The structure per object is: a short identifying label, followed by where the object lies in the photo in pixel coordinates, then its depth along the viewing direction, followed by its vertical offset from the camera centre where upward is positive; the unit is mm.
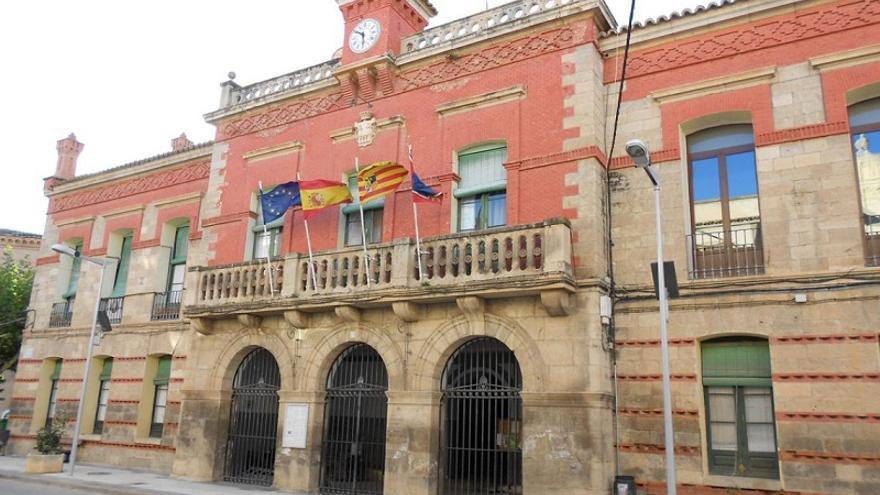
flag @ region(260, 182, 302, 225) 16391 +5084
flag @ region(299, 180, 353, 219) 16062 +5169
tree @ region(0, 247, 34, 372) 24609 +3668
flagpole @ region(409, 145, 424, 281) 13915 +3486
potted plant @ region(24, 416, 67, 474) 17578 -961
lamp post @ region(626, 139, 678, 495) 9188 +1655
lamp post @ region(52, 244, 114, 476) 16891 +1918
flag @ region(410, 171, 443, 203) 14500 +4781
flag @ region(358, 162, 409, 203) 15098 +5206
